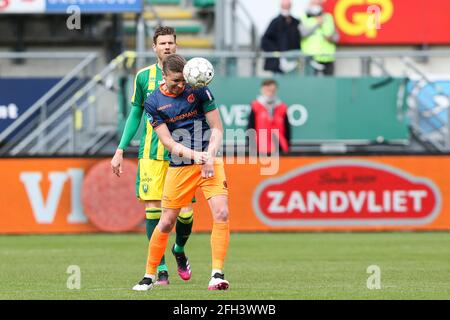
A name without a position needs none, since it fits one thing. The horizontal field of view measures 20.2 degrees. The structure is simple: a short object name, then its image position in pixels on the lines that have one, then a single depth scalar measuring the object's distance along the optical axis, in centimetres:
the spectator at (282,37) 2139
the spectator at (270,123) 2014
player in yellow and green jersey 1199
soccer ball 1052
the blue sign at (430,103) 2088
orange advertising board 1981
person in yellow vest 2169
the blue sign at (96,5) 2205
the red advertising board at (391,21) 2406
